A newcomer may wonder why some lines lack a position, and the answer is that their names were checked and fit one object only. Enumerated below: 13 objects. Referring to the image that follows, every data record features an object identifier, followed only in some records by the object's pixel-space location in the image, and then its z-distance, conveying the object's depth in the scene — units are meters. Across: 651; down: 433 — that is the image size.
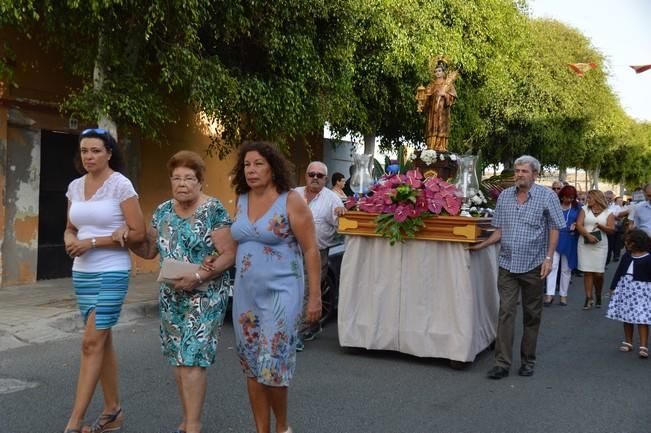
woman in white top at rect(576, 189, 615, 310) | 10.73
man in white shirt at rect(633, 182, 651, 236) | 9.28
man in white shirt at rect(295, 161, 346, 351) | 7.47
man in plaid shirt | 6.30
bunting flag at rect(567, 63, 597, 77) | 28.85
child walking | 7.45
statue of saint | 8.85
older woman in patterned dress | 4.04
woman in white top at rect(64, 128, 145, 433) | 4.18
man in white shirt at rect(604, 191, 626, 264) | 18.71
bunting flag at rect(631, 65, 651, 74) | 21.25
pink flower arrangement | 6.50
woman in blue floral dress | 3.85
